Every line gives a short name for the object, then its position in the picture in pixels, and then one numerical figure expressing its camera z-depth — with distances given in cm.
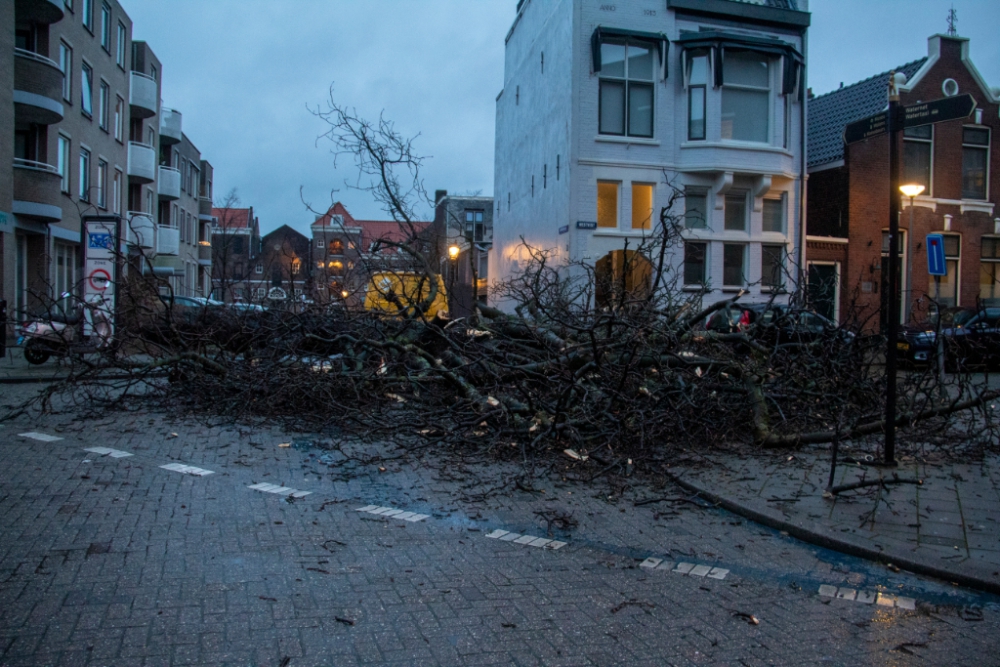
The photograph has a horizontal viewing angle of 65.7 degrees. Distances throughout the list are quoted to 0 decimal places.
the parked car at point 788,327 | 941
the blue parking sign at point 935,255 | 1388
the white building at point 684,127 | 2208
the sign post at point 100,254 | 1548
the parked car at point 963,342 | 861
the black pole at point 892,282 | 661
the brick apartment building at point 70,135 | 2336
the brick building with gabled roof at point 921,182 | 2522
